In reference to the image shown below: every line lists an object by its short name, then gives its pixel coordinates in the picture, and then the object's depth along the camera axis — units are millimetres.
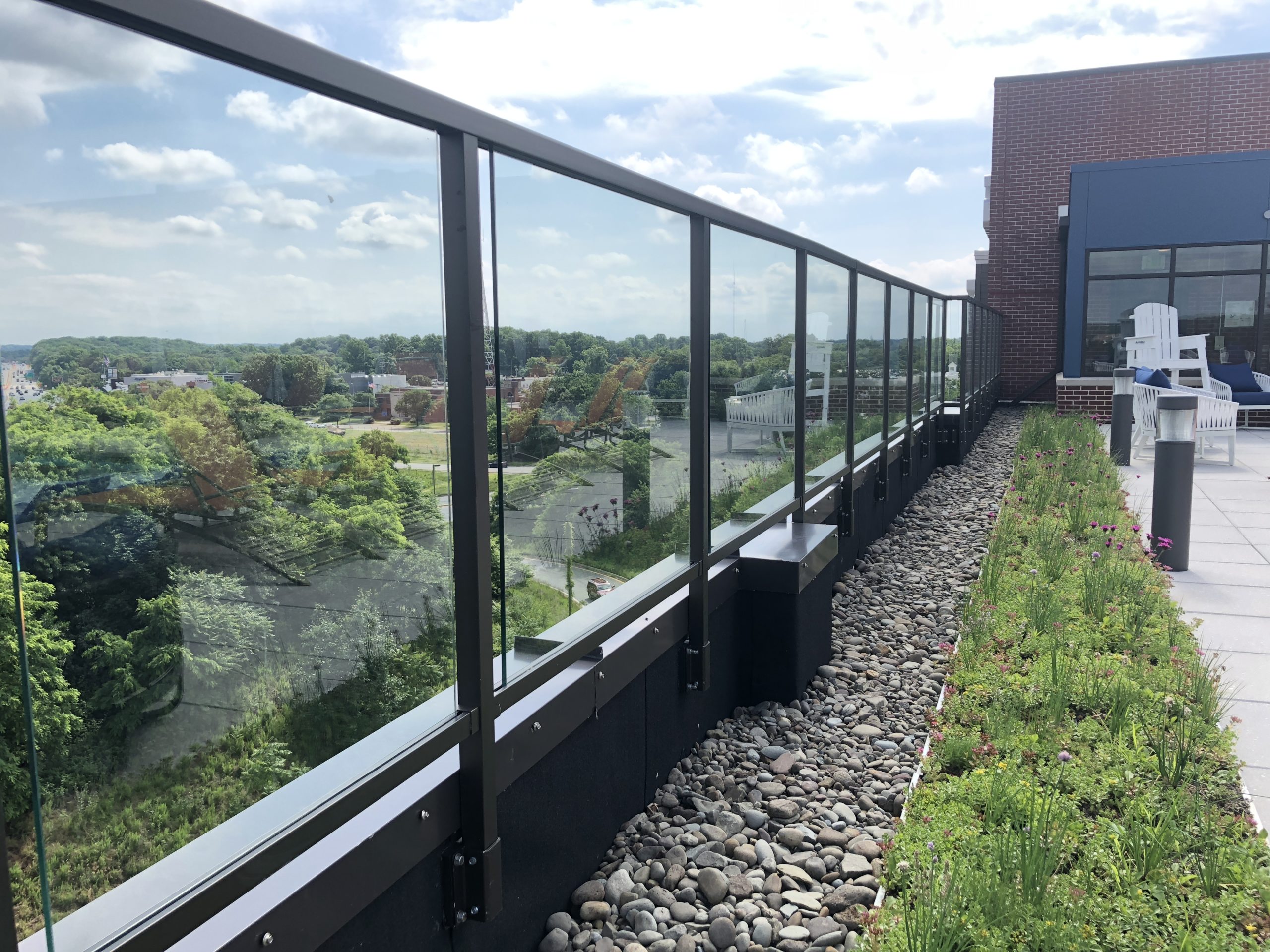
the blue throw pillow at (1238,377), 15969
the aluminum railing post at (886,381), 7716
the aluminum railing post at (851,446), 6332
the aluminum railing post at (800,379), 5199
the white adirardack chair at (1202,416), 10930
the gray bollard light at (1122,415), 11211
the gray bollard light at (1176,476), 6191
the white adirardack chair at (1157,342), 16094
